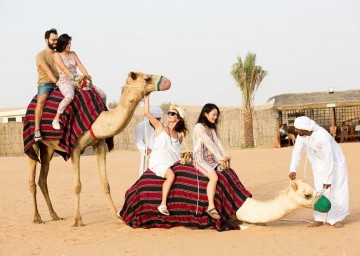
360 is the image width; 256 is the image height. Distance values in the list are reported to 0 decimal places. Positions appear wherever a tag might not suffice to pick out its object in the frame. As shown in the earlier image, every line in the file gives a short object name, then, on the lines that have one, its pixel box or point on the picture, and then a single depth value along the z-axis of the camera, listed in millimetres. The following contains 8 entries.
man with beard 9906
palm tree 34750
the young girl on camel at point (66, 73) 9656
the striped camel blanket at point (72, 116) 9672
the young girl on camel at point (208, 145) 8484
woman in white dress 8789
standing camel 9180
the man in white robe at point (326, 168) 8422
